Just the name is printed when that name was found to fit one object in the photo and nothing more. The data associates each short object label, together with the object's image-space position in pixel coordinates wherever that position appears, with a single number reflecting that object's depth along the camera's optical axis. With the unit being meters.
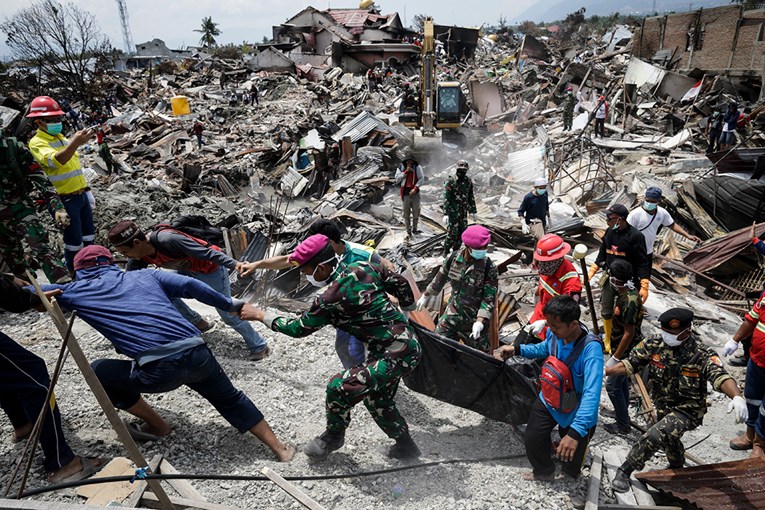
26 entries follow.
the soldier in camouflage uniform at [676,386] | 2.92
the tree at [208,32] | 60.38
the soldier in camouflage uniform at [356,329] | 2.89
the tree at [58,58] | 22.28
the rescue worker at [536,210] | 7.24
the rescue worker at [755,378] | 3.54
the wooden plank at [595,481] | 2.80
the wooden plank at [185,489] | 2.68
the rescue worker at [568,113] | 16.03
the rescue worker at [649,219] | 5.27
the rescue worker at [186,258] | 3.52
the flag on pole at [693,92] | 16.55
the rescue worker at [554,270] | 3.69
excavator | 15.03
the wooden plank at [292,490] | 2.61
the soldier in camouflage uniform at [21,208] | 4.46
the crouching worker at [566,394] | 2.70
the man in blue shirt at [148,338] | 2.72
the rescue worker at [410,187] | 8.32
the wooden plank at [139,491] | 2.57
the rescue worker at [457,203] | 7.10
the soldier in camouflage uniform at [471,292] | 3.82
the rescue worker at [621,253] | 4.37
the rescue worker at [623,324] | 3.76
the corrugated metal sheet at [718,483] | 2.88
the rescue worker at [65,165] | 4.43
